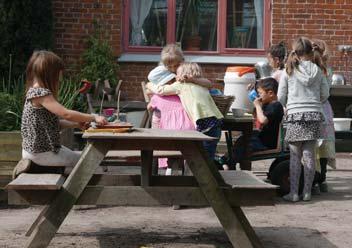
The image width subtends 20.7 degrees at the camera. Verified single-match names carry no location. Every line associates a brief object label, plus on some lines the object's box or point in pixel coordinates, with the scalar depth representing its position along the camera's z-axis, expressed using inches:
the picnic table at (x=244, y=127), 381.6
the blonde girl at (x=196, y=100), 360.1
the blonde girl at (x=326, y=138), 395.1
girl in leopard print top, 280.6
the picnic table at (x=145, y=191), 256.9
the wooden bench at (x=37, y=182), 250.5
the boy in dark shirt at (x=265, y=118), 385.3
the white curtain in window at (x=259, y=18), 607.7
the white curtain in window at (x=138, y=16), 608.8
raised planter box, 351.9
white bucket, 430.2
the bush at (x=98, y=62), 574.8
